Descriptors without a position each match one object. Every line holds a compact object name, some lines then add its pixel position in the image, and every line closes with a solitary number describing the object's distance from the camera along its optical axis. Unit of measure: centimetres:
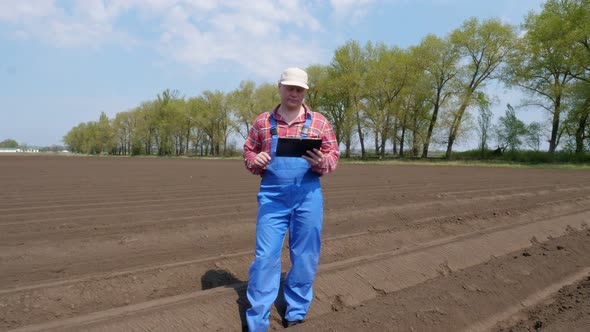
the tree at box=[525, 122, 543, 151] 3852
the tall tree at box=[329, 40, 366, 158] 4334
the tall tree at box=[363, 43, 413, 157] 4194
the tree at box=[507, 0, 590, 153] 3066
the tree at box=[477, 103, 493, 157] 4131
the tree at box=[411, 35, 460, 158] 3838
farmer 293
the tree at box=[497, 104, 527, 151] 4034
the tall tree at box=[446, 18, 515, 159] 3592
